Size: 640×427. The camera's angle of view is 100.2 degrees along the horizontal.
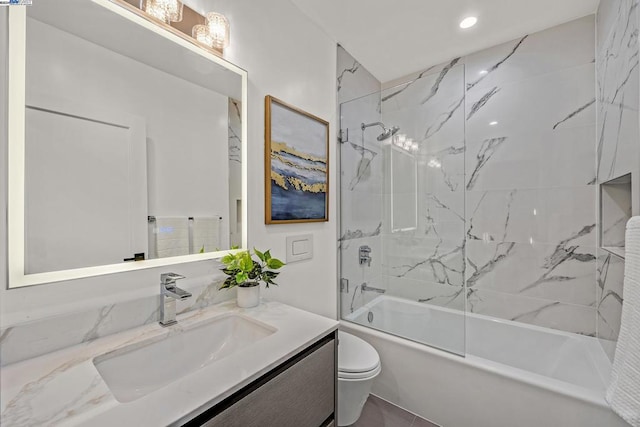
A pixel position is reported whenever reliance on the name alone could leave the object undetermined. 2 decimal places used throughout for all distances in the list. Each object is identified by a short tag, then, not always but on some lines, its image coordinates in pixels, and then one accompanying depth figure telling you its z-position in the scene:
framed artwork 1.48
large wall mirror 0.79
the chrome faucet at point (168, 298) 0.99
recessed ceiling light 1.78
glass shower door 2.04
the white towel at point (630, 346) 1.02
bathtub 1.31
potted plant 1.18
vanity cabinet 0.68
